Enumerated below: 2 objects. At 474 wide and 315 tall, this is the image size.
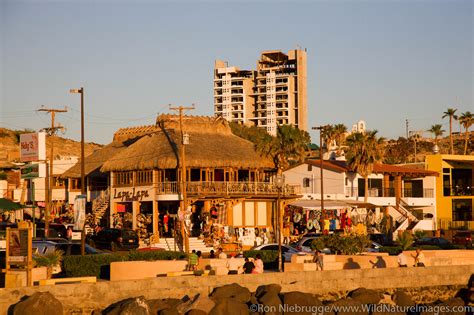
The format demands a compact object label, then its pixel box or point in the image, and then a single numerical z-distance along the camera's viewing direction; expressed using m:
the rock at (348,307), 28.81
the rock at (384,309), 29.42
